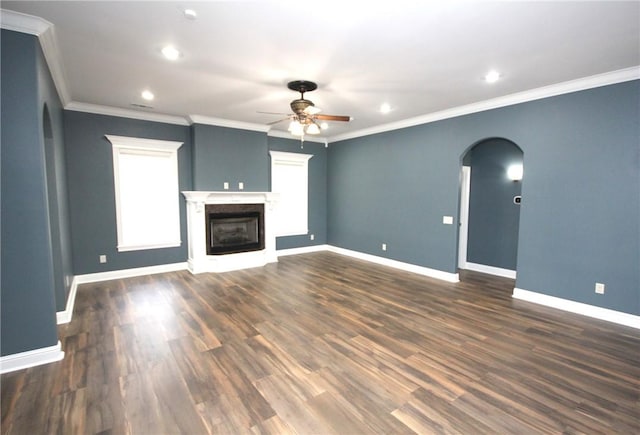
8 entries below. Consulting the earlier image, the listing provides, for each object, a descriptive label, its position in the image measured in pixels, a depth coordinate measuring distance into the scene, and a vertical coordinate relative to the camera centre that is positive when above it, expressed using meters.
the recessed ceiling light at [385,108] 4.70 +1.42
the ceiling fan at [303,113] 3.66 +1.01
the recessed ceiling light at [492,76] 3.41 +1.40
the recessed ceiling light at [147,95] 4.13 +1.44
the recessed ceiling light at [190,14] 2.27 +1.40
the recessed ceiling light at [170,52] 2.87 +1.41
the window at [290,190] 7.00 +0.15
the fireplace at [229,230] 5.61 -0.68
